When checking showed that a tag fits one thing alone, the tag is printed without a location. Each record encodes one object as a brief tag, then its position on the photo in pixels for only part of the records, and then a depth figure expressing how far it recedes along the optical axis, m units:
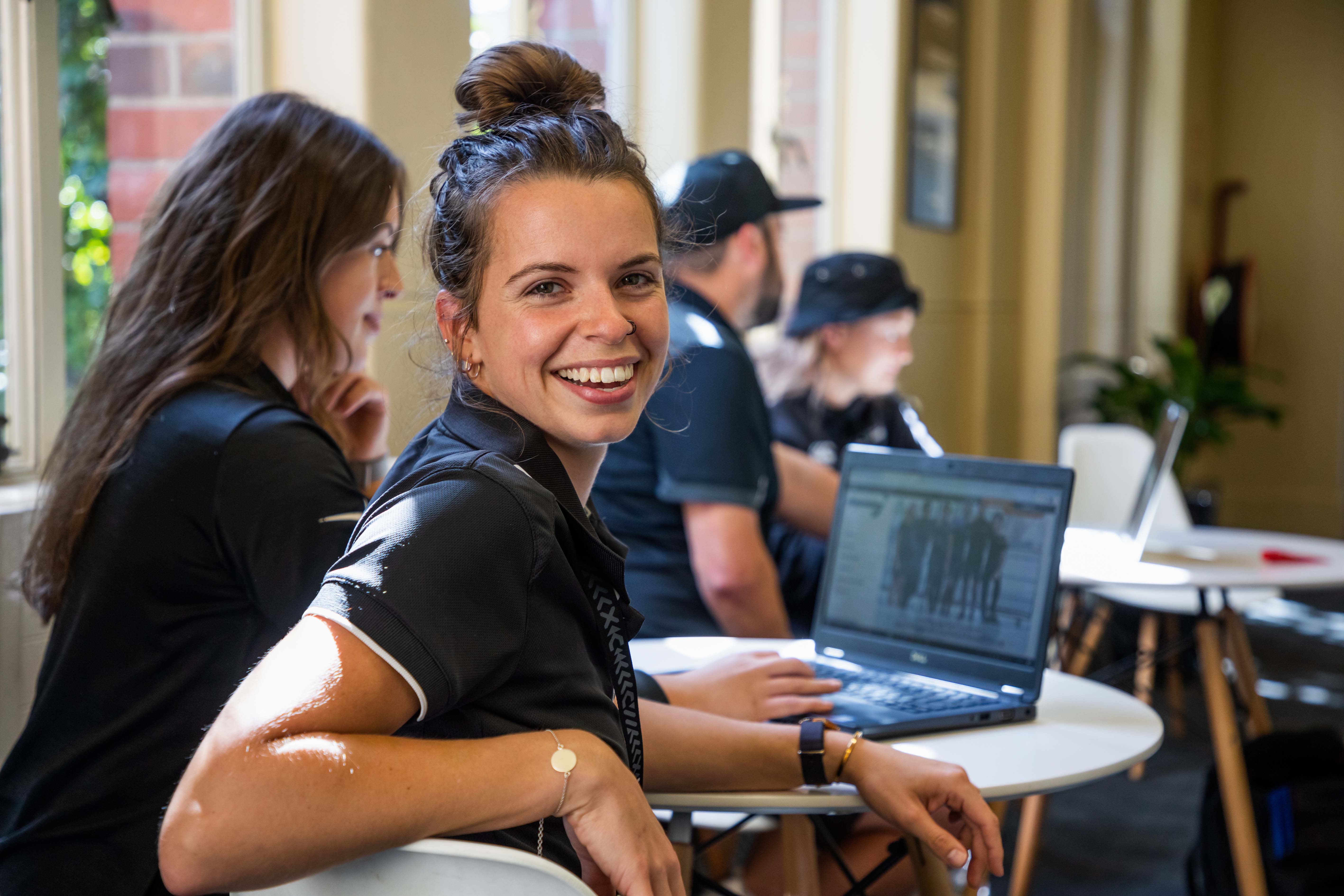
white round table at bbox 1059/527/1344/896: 2.13
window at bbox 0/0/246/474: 1.80
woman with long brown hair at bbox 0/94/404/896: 1.18
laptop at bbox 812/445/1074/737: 1.37
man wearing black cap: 1.92
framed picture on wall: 4.58
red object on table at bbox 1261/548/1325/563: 2.60
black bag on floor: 1.97
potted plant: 5.51
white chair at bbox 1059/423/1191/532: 3.75
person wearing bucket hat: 2.95
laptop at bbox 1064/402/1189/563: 2.47
